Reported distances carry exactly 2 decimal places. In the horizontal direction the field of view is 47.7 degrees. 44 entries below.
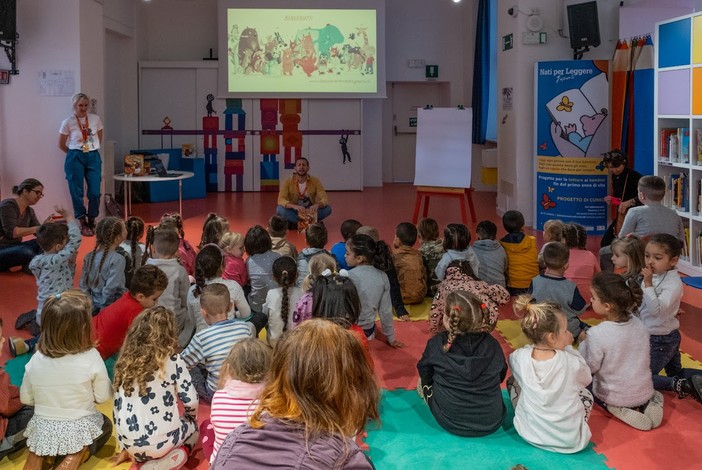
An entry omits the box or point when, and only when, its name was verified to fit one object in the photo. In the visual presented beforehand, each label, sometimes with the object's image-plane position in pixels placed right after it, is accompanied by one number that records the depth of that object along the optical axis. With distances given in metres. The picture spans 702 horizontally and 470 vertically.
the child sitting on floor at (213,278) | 4.37
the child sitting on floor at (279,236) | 5.60
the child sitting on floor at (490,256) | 5.77
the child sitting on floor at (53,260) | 4.83
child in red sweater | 4.06
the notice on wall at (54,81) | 9.20
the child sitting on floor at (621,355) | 3.68
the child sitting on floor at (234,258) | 5.20
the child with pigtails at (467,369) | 3.52
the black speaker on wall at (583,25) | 8.83
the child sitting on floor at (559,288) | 4.62
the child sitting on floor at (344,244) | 5.66
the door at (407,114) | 14.42
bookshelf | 6.50
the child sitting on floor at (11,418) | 3.23
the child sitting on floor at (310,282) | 4.11
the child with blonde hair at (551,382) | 3.41
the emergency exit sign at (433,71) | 13.99
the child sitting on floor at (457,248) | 5.32
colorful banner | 8.85
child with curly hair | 3.04
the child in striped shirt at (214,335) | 3.65
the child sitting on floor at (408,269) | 5.73
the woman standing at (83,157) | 8.87
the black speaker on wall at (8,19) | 8.55
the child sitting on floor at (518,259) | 5.95
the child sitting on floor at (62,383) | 3.17
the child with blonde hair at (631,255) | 4.54
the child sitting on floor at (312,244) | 5.20
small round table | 9.33
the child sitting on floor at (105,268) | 4.82
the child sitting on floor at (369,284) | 4.70
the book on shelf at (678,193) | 6.80
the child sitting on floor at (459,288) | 4.60
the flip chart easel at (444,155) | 9.37
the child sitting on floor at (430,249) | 5.88
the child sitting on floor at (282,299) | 4.36
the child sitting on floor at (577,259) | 5.47
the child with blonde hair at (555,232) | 5.48
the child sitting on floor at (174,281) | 4.64
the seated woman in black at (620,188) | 6.86
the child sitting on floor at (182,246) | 5.49
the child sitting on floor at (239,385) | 2.76
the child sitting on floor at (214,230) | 5.60
